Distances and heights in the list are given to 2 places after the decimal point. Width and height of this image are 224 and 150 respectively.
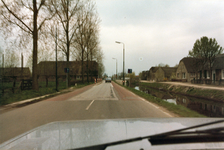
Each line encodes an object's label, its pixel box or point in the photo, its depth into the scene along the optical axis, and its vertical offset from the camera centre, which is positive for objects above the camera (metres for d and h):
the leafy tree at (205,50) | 31.09 +4.90
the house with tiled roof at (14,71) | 33.89 +1.50
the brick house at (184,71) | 51.82 +1.67
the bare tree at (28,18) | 16.19 +5.62
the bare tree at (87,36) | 35.31 +9.27
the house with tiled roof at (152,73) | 96.90 +2.09
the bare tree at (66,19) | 26.19 +9.11
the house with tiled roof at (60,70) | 71.80 +2.82
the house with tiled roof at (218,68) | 34.91 +1.68
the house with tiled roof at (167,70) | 88.94 +3.43
